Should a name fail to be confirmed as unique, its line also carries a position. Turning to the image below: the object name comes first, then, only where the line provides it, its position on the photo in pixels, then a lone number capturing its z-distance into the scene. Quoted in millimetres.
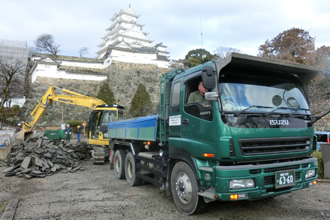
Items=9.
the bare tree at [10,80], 33656
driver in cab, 4196
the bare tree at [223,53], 17203
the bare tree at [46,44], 56538
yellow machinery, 12539
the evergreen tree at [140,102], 34469
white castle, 37181
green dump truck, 3771
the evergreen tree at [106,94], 36272
